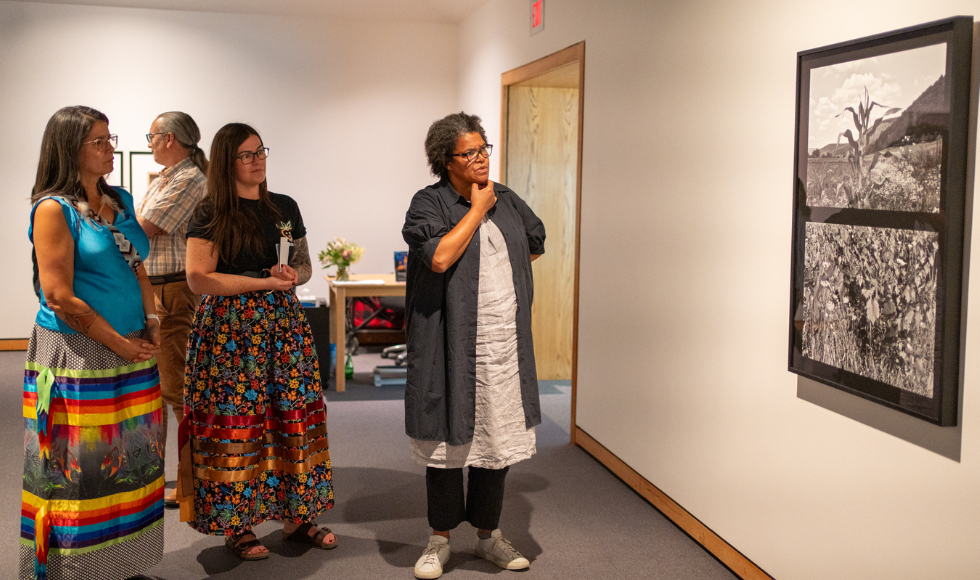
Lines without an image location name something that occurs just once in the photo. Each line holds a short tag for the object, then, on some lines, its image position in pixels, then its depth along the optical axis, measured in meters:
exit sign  4.98
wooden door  5.74
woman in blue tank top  2.30
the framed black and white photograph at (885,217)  1.90
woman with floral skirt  2.67
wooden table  5.67
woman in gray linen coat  2.62
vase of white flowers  5.99
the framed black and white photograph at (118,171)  7.00
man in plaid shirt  3.41
